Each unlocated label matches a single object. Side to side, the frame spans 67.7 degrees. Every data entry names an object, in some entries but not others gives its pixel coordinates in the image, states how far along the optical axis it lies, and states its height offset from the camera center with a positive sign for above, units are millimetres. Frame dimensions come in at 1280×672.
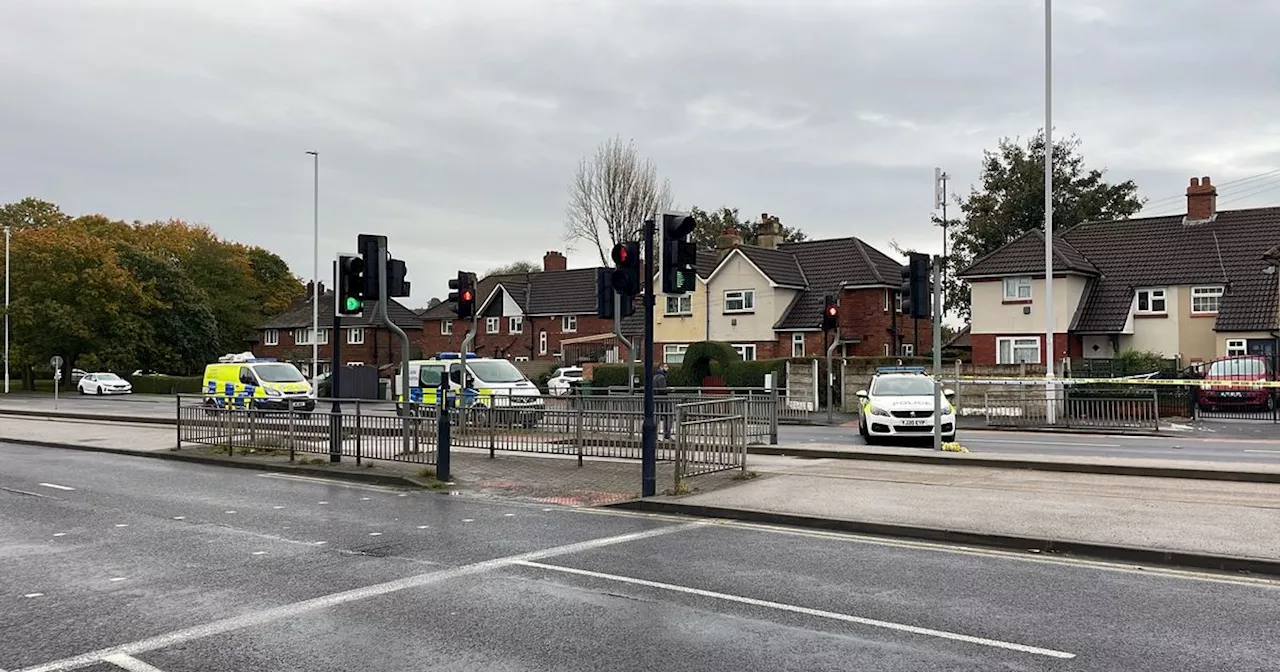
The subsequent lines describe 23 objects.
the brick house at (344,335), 69500 +2621
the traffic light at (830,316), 26781 +1465
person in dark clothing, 14786 -660
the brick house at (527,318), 59719 +3353
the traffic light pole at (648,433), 11773 -820
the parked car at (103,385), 57125 -846
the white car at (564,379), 42406 -465
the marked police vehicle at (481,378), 26234 -253
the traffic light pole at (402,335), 15352 +605
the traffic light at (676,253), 12078 +1467
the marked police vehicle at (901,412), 19625 -914
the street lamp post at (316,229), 44638 +6824
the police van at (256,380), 29877 -326
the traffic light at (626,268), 12281 +1317
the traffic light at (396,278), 16000 +1538
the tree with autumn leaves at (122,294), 61344 +5463
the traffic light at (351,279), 15672 +1493
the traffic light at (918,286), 18266 +1573
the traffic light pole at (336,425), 15977 -925
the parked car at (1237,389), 29203 -673
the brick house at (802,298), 47531 +3595
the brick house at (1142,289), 39688 +3319
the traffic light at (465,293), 17188 +1379
